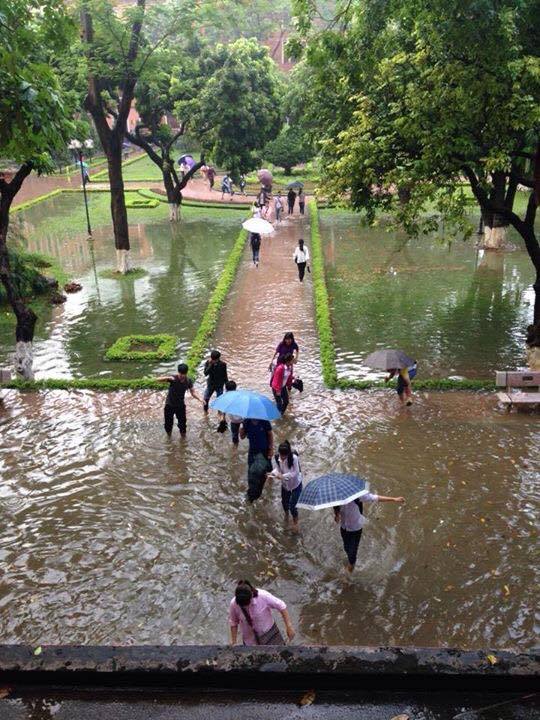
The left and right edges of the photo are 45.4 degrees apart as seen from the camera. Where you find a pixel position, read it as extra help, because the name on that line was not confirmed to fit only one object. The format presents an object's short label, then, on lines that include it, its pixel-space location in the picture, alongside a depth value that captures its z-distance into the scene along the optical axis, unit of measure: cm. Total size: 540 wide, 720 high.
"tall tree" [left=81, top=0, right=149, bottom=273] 1677
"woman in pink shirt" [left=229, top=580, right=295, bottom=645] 481
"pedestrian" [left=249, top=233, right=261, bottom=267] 1922
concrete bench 1010
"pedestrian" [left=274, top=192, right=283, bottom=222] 2705
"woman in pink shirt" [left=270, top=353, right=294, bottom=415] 975
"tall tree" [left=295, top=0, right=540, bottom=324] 947
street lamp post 2166
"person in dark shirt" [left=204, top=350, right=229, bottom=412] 980
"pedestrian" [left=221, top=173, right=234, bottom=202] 3286
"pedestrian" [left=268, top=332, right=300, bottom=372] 985
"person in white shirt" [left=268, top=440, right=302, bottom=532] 690
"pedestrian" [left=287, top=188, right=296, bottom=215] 2850
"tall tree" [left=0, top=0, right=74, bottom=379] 673
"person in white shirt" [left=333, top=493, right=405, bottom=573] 619
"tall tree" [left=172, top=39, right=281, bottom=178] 2575
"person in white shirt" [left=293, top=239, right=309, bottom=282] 1700
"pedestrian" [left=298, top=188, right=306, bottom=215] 2855
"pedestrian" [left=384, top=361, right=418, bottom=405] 1016
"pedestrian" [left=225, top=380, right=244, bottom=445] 893
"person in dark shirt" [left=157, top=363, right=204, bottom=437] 913
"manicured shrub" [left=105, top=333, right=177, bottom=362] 1267
